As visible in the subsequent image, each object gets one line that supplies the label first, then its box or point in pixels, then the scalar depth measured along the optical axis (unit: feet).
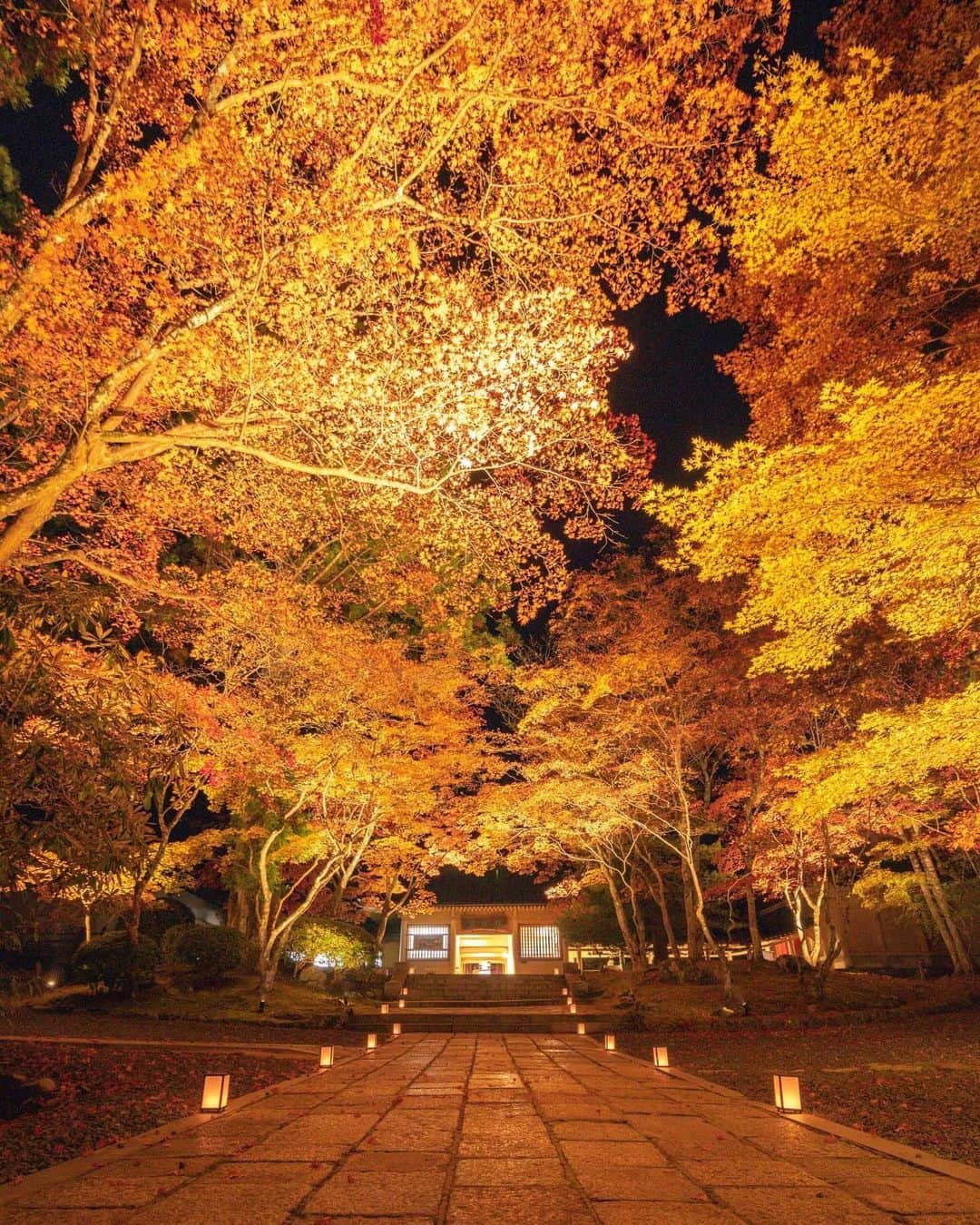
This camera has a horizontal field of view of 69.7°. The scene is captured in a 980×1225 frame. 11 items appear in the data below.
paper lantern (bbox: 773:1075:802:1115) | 16.33
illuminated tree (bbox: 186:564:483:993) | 32.45
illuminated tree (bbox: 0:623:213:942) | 14.92
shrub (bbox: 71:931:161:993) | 42.11
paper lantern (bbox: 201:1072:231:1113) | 15.87
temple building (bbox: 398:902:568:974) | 86.69
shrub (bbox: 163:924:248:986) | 46.26
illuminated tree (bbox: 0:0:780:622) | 18.17
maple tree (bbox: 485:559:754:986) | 42.32
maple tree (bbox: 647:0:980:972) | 17.39
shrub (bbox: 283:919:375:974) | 51.96
